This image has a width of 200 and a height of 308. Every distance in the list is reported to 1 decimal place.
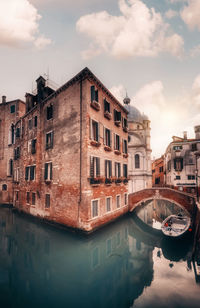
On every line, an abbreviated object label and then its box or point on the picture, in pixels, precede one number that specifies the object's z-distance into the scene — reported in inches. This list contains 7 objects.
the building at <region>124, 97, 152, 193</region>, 1144.2
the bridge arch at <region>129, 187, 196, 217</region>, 649.0
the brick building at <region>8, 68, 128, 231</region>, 514.0
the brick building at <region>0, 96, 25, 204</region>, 983.6
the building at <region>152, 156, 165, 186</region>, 1744.5
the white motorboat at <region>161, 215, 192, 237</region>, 489.4
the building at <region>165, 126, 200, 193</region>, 1155.3
